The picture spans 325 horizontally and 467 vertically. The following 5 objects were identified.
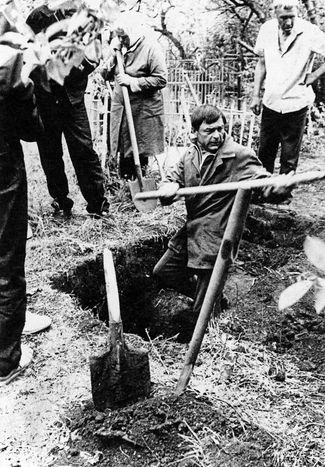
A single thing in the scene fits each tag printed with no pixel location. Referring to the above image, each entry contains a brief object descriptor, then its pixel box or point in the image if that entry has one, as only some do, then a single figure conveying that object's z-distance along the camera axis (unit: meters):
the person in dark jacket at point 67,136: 4.58
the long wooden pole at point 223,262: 2.40
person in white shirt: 5.21
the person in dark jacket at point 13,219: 2.75
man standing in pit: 3.35
